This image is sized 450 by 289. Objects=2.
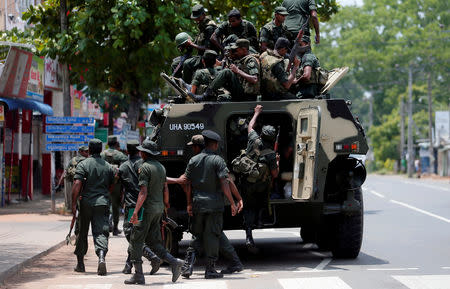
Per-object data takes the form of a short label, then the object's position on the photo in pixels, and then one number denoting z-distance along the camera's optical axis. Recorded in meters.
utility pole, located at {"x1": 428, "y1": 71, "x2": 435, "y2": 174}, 72.94
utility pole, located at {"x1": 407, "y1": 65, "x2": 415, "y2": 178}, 76.25
